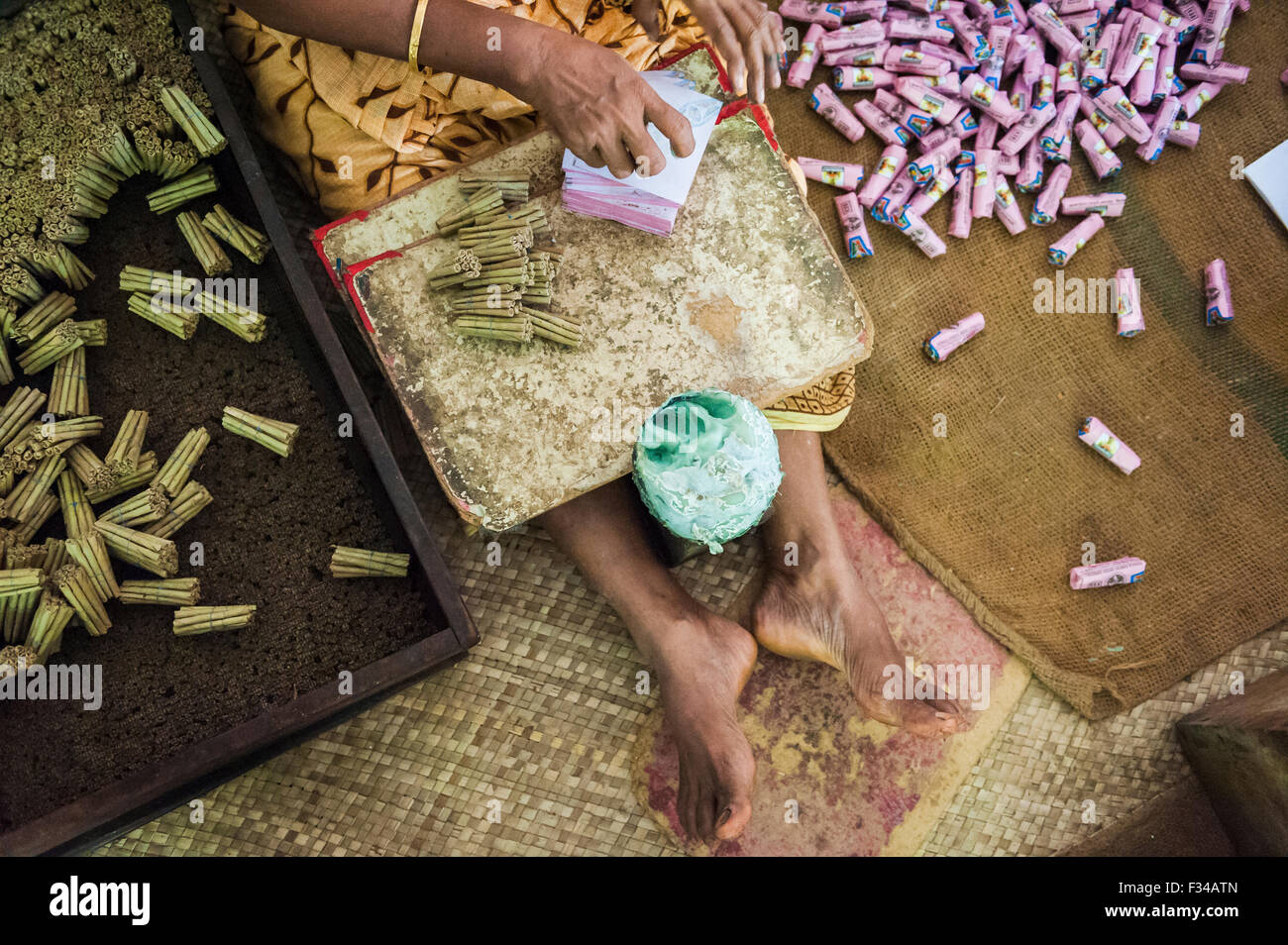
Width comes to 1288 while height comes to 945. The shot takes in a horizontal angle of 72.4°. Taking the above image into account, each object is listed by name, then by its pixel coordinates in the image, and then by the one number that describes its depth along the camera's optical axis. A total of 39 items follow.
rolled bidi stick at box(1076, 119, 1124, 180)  2.37
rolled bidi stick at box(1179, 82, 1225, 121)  2.42
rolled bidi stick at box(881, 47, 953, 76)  2.38
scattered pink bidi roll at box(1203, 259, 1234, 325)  2.31
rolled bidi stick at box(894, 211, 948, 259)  2.33
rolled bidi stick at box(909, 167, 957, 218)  2.38
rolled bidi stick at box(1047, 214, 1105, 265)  2.36
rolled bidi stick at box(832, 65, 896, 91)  2.42
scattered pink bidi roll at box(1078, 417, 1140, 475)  2.26
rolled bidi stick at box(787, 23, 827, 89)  2.45
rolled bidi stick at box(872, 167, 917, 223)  2.35
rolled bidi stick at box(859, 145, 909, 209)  2.37
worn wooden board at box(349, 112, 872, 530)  1.72
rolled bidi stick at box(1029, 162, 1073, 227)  2.38
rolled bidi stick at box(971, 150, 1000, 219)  2.36
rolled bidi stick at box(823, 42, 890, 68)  2.42
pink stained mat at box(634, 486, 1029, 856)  2.13
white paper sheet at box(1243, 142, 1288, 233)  2.39
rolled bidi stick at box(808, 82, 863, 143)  2.42
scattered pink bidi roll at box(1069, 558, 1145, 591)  2.21
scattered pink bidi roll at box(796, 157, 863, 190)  2.38
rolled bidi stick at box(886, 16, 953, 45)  2.39
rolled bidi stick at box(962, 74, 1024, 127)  2.36
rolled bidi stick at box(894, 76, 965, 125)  2.38
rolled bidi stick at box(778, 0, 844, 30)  2.45
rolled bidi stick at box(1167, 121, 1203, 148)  2.40
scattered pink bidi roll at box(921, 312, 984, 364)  2.31
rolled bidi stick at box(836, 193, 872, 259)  2.34
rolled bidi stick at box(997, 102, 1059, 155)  2.37
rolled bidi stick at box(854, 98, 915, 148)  2.40
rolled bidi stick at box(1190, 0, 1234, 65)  2.40
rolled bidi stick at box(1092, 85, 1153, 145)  2.38
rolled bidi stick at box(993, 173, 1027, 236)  2.38
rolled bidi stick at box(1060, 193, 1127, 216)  2.37
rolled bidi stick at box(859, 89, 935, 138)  2.39
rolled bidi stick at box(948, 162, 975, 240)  2.38
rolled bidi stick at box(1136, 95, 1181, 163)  2.37
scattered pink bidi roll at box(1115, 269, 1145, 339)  2.32
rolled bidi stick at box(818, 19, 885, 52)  2.41
